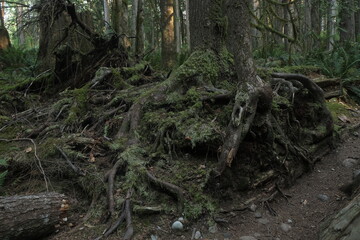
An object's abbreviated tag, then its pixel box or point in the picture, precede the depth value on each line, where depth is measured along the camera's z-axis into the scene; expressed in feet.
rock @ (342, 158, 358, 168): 16.97
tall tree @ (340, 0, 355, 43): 40.40
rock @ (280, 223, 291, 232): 11.78
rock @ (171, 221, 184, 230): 11.20
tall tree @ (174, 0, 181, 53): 55.62
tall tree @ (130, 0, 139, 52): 52.70
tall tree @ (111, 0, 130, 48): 32.58
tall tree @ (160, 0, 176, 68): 37.22
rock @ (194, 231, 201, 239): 10.99
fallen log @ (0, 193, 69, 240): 10.21
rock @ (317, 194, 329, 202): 13.91
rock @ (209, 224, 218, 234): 11.34
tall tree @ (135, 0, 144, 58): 33.14
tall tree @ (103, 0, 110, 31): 50.65
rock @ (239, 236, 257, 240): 11.08
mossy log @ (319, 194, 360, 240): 8.48
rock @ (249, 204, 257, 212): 12.68
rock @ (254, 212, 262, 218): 12.46
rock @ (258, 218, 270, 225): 12.15
